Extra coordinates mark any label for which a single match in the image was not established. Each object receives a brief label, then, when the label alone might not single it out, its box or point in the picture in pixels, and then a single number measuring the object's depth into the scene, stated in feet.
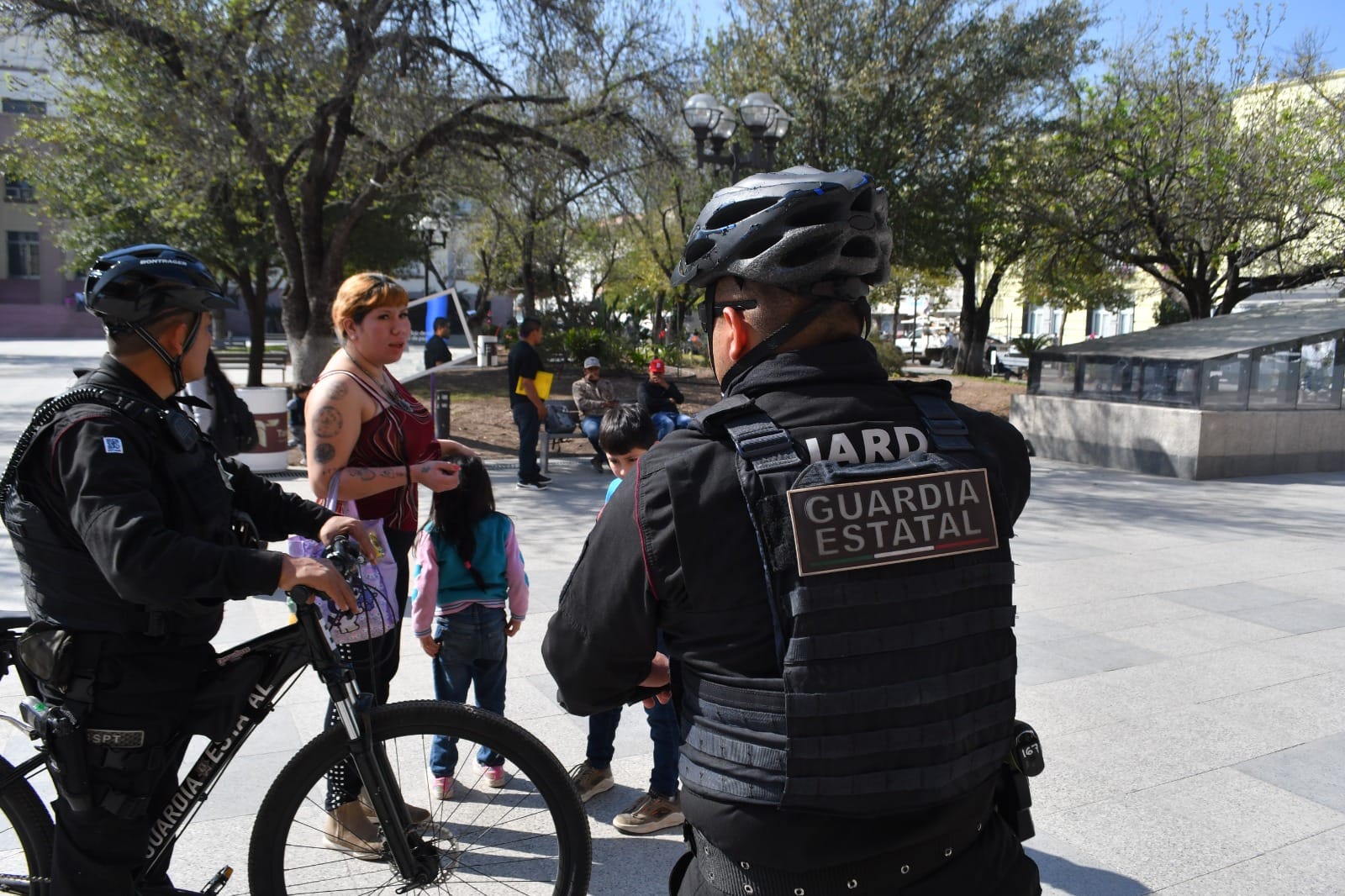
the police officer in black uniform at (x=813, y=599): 4.94
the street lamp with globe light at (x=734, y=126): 39.06
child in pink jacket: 12.14
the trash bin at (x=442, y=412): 41.81
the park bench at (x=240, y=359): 84.69
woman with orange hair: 10.97
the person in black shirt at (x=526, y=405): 35.99
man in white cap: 39.91
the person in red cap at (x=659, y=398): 35.12
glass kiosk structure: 40.19
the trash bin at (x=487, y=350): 67.66
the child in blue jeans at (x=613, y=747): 11.75
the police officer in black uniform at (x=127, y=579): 7.29
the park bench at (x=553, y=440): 38.68
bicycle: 8.21
